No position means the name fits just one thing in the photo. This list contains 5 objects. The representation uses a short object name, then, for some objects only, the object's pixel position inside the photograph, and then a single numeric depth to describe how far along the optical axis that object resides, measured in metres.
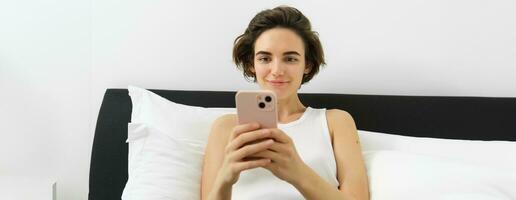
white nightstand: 1.49
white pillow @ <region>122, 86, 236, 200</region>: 1.26
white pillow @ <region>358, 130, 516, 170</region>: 1.28
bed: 1.47
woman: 1.17
